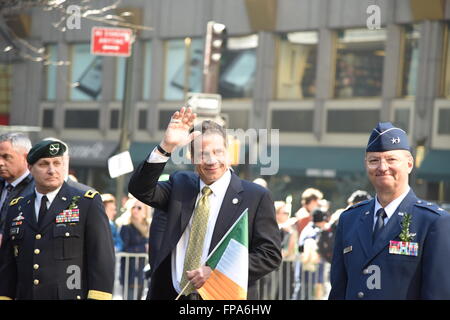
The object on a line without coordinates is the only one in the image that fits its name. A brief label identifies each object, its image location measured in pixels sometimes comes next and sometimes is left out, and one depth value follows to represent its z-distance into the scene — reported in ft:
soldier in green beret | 19.12
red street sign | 57.00
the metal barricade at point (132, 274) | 41.19
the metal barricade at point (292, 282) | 40.91
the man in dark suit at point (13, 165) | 22.99
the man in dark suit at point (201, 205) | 17.60
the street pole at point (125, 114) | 62.03
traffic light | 53.83
